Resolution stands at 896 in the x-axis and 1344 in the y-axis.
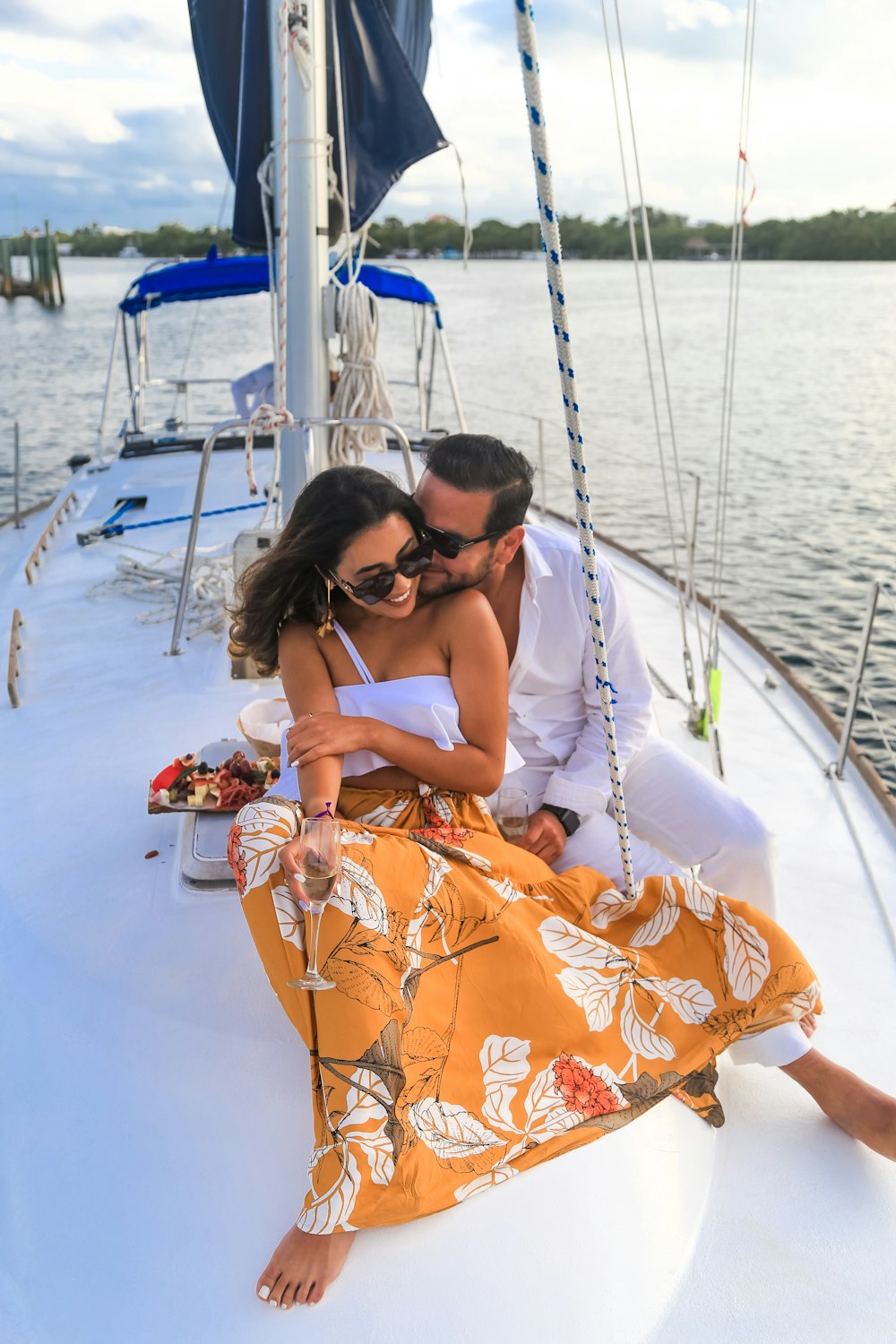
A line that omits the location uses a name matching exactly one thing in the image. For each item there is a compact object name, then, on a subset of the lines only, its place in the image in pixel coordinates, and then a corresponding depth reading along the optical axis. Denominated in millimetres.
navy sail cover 3674
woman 1461
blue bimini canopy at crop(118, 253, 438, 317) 5520
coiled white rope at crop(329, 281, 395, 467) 3266
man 2131
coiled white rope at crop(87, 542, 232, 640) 3623
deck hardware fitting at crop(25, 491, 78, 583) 4521
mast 3195
